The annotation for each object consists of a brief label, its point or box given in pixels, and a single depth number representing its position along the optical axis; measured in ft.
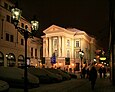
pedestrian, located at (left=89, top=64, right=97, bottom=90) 39.40
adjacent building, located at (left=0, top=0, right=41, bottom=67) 87.94
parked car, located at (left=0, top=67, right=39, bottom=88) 36.52
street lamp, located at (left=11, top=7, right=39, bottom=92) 26.79
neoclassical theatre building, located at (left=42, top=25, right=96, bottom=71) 194.58
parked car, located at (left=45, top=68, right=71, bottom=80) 61.85
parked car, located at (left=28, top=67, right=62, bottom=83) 49.29
